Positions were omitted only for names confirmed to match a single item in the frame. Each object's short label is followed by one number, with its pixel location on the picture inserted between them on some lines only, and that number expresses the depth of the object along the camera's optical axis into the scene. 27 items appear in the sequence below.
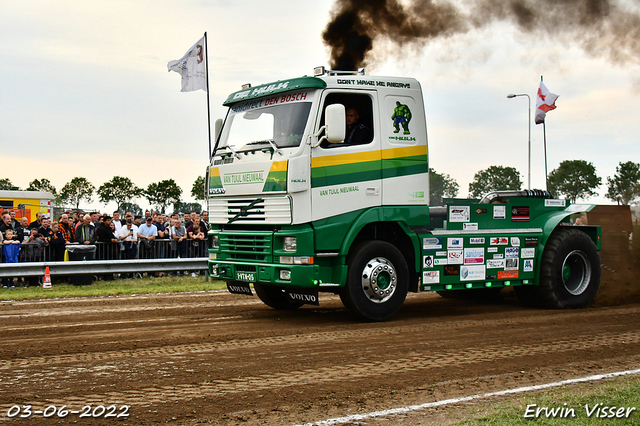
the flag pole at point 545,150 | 32.52
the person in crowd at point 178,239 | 17.19
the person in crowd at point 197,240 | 17.25
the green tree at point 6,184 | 71.25
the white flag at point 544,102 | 29.88
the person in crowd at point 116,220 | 17.69
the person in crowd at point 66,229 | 15.66
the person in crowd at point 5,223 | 15.49
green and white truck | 8.82
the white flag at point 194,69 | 21.91
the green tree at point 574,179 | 61.53
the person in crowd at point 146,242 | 16.83
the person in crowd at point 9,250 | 14.70
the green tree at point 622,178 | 60.73
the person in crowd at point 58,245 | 15.17
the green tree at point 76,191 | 63.78
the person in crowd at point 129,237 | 16.50
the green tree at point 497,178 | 48.59
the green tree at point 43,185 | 68.01
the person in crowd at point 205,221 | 17.72
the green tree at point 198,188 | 51.06
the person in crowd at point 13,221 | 15.98
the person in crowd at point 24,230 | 15.92
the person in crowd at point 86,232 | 16.11
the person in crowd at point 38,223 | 16.41
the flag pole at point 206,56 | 21.69
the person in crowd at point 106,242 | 16.00
